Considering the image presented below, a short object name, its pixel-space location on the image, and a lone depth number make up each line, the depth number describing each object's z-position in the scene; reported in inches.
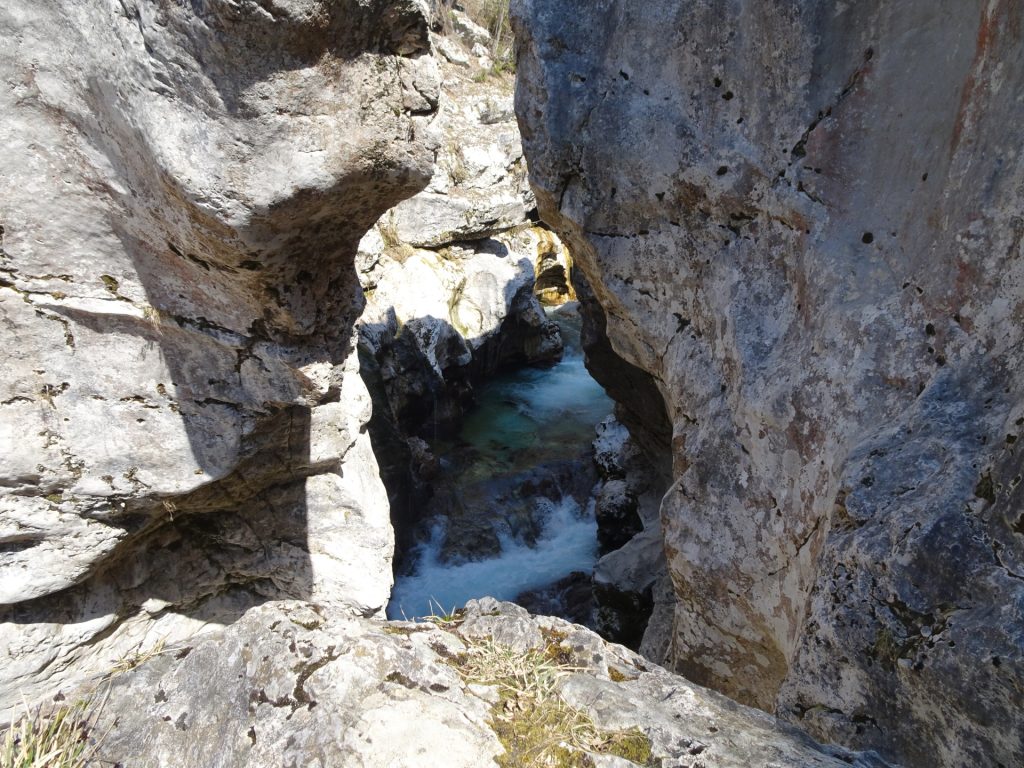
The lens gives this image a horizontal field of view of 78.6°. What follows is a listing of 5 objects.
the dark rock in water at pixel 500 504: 409.1
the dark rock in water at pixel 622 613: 285.4
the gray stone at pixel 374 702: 68.9
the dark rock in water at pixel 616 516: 377.7
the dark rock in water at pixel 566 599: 353.1
